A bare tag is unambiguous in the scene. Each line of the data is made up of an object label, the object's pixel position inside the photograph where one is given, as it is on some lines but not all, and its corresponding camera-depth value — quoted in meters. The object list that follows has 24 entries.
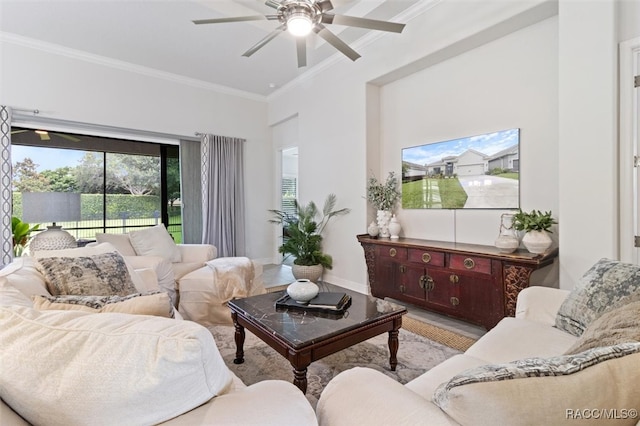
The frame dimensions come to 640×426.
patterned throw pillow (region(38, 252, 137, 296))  1.71
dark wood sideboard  2.43
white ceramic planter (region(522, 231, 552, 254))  2.42
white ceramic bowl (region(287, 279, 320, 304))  2.03
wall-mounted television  2.92
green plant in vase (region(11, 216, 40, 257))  3.72
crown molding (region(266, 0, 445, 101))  3.14
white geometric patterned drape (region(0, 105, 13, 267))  3.55
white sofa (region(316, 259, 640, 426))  0.62
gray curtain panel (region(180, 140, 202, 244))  5.01
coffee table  1.57
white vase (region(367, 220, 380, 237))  3.80
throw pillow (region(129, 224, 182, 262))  3.13
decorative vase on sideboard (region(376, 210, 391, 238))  3.74
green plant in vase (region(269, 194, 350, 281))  4.41
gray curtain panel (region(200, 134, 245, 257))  5.09
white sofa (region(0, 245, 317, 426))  0.62
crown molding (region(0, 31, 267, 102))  3.68
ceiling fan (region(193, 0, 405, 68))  2.19
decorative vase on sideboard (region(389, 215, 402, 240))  3.65
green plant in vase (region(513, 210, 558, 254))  2.43
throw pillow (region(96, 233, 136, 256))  2.98
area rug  2.02
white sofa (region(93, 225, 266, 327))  2.90
